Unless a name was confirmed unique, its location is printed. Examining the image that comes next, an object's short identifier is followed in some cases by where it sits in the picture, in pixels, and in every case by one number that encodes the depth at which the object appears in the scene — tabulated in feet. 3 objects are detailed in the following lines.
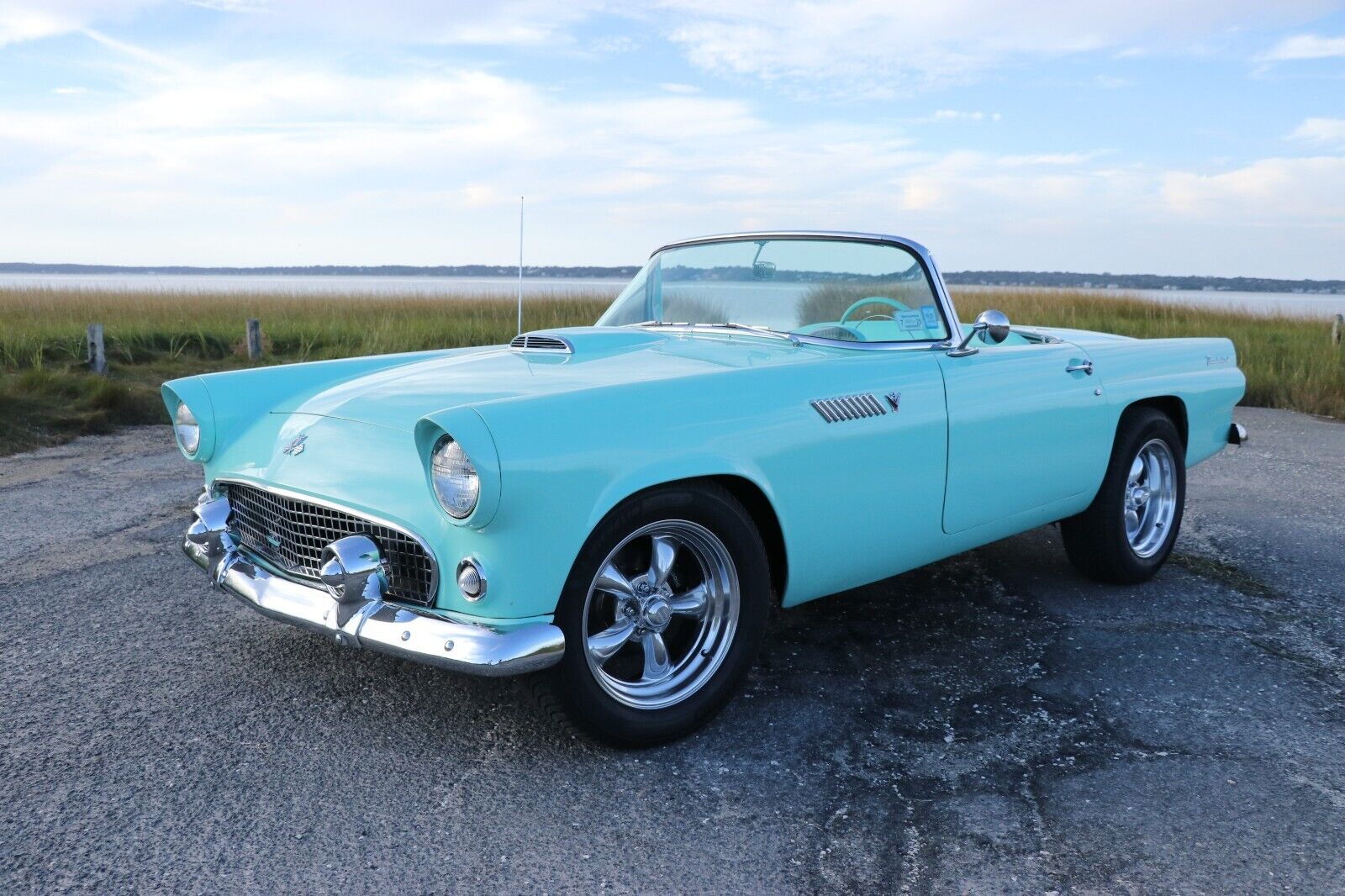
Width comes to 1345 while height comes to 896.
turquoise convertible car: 8.45
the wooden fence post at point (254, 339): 42.73
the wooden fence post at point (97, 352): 36.14
